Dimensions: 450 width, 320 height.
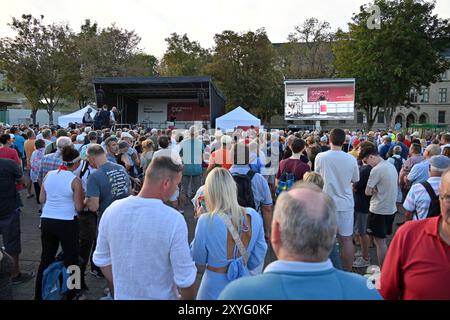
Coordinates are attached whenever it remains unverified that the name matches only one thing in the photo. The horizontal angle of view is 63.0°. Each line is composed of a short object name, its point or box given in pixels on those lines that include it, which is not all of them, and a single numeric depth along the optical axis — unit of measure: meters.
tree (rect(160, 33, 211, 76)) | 45.28
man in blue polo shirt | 1.30
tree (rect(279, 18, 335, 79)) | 45.19
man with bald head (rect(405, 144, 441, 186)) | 5.14
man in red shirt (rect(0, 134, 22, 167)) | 6.05
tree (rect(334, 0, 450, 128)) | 32.31
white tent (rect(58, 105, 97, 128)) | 21.80
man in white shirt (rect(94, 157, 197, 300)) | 2.10
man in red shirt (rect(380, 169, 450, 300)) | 1.71
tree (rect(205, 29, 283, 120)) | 39.38
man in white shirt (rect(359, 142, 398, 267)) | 4.46
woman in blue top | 2.46
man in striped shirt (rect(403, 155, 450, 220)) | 3.47
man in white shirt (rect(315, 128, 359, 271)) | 4.33
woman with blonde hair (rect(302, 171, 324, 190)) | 3.69
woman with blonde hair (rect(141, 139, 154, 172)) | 7.27
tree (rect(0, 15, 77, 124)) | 31.50
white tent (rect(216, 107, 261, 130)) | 20.63
